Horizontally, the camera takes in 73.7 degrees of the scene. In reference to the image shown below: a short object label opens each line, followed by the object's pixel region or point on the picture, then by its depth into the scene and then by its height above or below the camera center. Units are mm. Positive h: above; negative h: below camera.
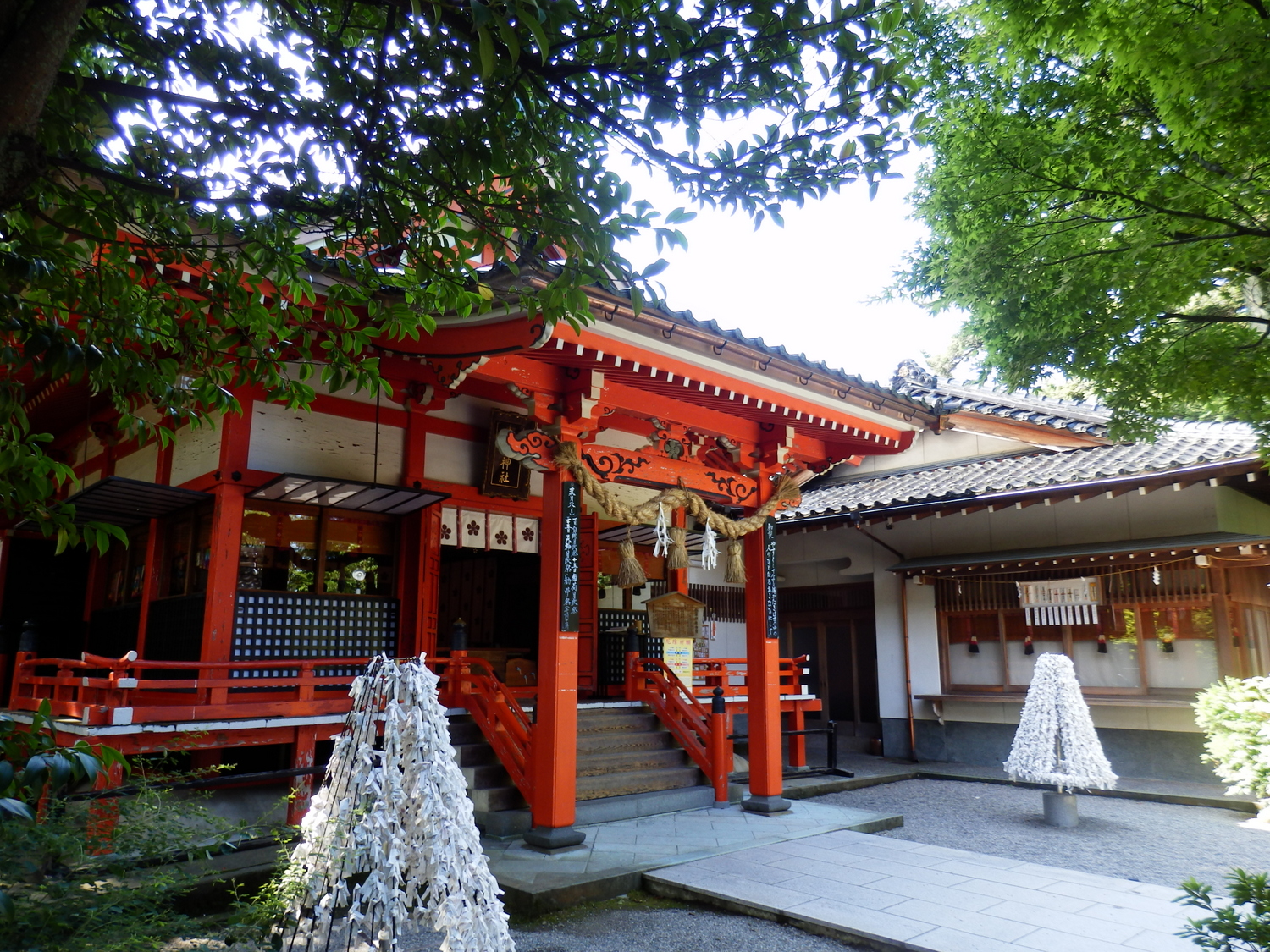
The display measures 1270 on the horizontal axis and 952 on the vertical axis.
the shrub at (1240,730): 8246 -892
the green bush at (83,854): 2068 -857
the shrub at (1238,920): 2801 -931
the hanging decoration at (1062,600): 11156 +530
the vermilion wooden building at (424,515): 6746 +1218
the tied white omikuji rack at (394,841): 3518 -848
